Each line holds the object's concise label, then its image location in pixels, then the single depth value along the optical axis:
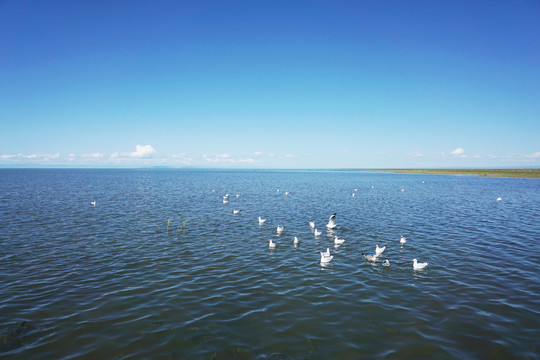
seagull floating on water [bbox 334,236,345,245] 21.20
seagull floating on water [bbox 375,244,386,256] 17.94
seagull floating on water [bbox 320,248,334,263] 17.07
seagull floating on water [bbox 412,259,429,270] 15.89
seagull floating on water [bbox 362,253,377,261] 17.39
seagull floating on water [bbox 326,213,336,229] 26.18
